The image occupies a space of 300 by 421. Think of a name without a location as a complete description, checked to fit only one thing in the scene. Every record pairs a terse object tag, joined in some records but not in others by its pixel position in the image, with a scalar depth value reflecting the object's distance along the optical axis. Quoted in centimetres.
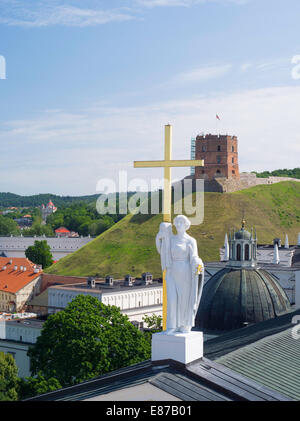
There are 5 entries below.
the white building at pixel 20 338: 6184
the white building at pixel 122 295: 8269
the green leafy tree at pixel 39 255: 15062
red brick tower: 16238
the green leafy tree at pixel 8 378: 3884
